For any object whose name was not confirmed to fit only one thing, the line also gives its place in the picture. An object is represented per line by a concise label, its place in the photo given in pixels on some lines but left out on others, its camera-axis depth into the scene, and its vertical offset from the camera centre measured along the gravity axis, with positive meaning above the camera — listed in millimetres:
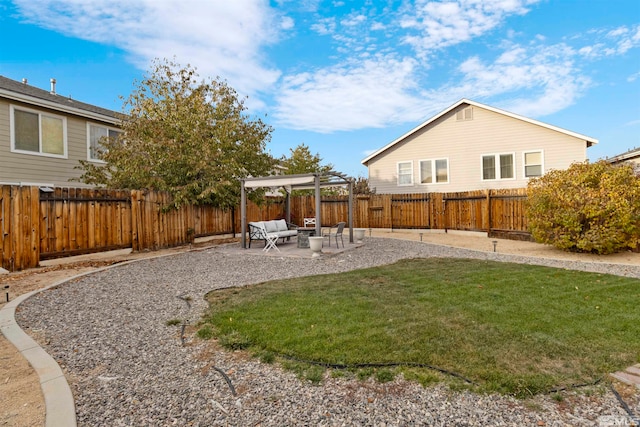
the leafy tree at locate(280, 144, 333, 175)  33375 +5242
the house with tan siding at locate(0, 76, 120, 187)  10922 +2952
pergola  10453 +1021
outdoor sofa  11242 -553
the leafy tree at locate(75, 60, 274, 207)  11852 +2707
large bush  8867 -22
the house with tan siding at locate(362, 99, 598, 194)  15734 +2840
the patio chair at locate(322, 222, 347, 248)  11367 -503
